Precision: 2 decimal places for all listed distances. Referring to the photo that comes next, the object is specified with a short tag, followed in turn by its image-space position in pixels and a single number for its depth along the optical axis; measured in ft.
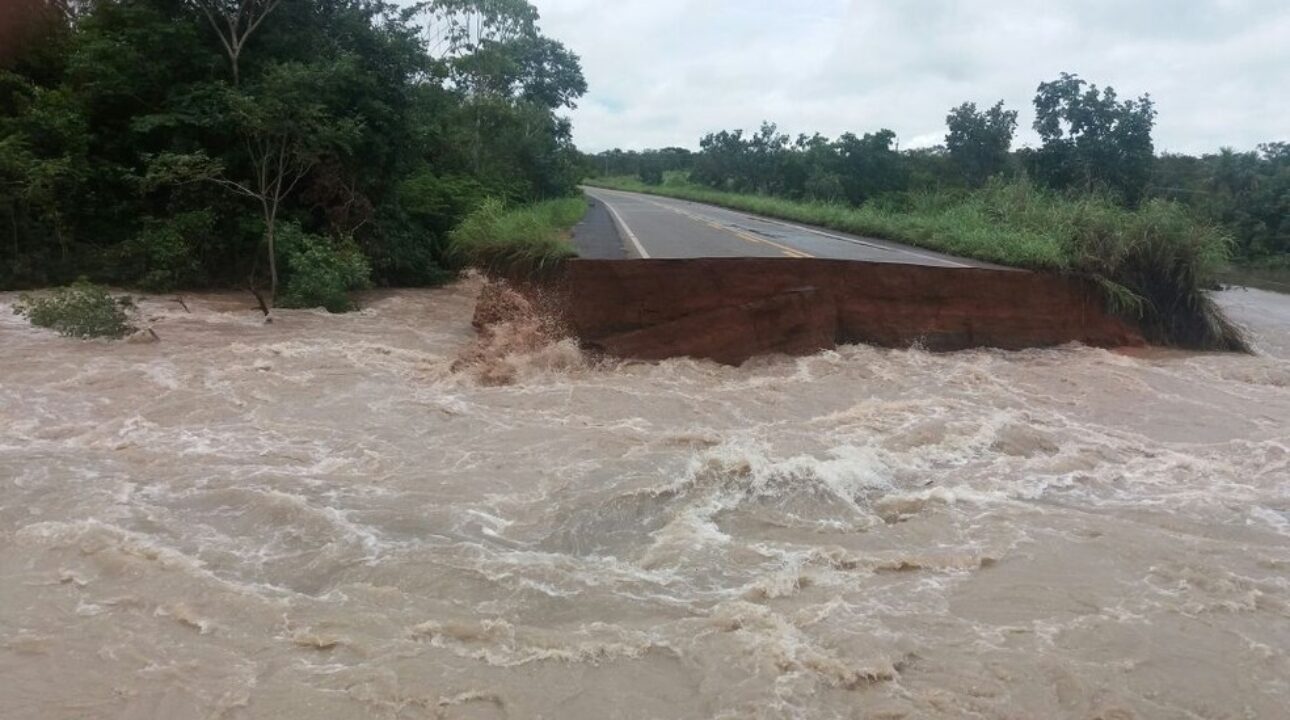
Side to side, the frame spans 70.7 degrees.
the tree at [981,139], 91.97
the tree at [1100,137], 75.46
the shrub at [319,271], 51.60
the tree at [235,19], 57.26
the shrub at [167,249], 54.19
